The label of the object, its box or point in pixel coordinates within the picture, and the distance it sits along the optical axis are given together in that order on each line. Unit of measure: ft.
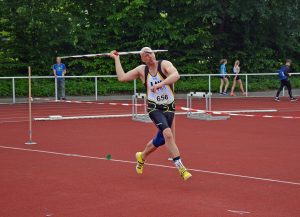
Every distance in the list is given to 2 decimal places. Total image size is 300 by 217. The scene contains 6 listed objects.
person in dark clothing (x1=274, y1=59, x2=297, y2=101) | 91.61
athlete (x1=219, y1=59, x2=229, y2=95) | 104.63
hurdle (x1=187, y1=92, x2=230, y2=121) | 64.34
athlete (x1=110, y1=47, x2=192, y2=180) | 31.60
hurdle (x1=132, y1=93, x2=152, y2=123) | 63.93
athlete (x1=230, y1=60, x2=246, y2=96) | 104.06
